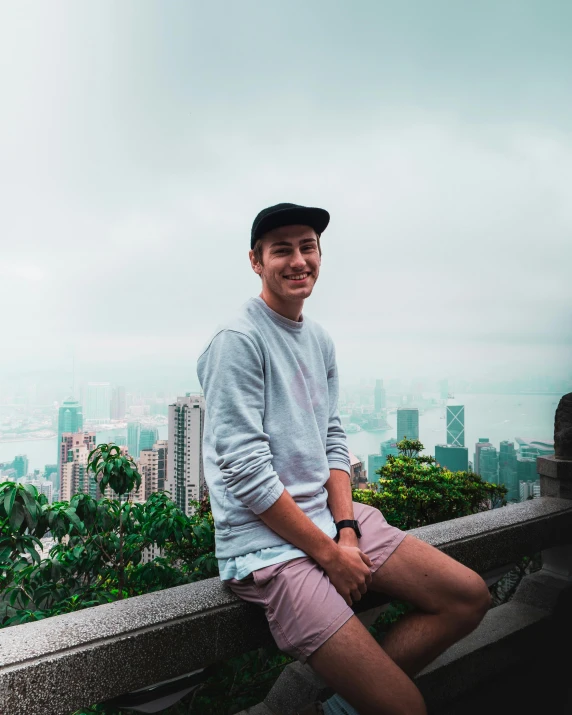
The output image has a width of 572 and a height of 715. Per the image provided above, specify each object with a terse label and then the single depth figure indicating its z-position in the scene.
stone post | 2.31
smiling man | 1.07
